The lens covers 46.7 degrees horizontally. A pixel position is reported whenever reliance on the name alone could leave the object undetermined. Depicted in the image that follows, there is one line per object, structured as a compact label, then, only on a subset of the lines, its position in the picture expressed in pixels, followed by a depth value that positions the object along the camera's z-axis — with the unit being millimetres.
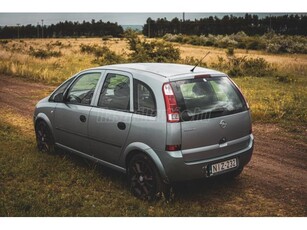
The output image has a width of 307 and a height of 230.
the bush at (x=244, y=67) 19750
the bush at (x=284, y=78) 17172
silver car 4215
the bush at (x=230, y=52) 28312
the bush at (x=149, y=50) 20352
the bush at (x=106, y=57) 22369
